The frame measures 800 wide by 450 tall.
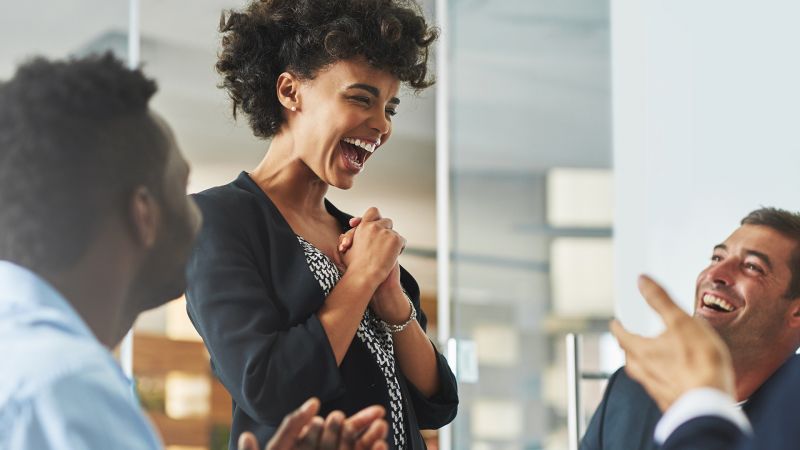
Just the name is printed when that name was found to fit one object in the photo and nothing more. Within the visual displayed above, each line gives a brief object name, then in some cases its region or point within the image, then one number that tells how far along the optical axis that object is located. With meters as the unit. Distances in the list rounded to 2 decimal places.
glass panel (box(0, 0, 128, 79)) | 3.97
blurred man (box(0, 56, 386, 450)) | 0.78
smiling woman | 1.40
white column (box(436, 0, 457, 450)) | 4.55
